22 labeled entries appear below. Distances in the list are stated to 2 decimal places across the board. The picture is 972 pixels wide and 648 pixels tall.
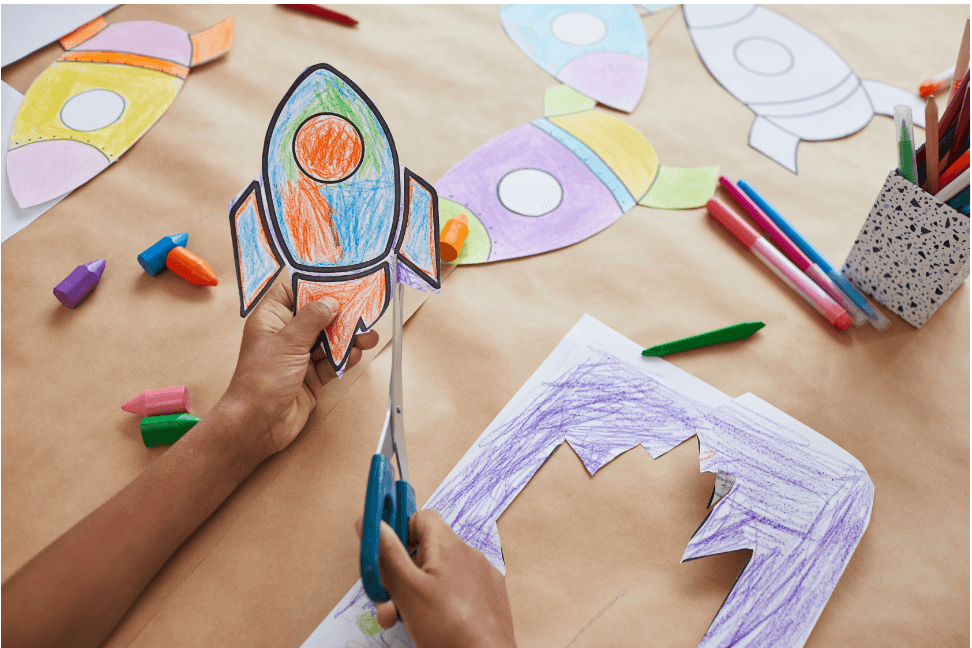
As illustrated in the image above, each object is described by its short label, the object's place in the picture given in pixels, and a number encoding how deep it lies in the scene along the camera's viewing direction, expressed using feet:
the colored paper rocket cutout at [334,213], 1.81
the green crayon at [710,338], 2.17
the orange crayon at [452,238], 2.37
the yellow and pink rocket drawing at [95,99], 2.58
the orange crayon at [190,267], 2.30
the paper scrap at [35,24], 2.94
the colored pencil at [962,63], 1.97
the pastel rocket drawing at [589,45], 2.93
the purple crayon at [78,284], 2.22
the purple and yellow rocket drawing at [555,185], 2.47
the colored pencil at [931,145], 1.92
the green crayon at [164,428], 1.97
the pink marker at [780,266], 2.27
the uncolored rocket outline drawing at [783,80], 2.82
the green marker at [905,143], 1.93
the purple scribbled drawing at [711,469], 1.75
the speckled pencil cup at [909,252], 2.01
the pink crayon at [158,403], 2.01
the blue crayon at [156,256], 2.31
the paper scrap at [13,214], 2.44
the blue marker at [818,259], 2.30
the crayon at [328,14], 3.13
